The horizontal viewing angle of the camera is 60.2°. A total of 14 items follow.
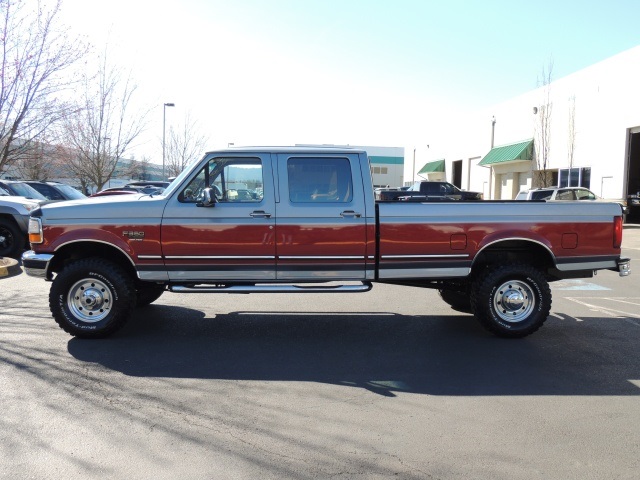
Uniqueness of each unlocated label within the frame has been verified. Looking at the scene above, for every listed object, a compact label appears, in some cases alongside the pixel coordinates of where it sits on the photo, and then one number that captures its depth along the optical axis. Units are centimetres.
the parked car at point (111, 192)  1644
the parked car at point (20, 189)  1552
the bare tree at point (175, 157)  3863
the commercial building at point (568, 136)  2575
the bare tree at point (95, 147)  2208
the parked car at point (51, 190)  1858
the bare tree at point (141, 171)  3238
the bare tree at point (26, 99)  1082
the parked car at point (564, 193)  2248
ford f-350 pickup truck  622
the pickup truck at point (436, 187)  2559
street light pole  3197
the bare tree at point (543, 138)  3247
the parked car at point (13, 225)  1255
